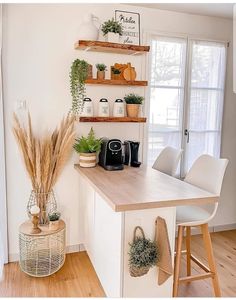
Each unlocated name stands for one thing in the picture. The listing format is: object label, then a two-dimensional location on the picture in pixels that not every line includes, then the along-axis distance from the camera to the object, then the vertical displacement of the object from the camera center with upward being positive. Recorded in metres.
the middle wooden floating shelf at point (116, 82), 2.51 +0.30
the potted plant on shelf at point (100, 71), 2.60 +0.40
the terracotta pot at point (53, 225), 2.36 -0.89
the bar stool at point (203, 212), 1.99 -0.71
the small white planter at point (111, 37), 2.51 +0.68
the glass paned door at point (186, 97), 2.96 +0.21
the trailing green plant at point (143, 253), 1.62 -0.77
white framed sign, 2.69 +0.84
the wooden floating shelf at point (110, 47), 2.39 +0.58
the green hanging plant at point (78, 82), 2.48 +0.29
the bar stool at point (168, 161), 2.53 -0.40
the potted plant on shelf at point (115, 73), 2.65 +0.39
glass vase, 2.45 -0.75
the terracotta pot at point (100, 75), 2.60 +0.36
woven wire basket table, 2.29 -1.09
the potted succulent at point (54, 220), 2.36 -0.87
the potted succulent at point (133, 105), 2.66 +0.10
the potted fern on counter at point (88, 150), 2.52 -0.30
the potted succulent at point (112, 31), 2.51 +0.74
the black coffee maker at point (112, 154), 2.48 -0.33
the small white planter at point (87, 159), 2.51 -0.38
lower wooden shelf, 2.50 -0.03
